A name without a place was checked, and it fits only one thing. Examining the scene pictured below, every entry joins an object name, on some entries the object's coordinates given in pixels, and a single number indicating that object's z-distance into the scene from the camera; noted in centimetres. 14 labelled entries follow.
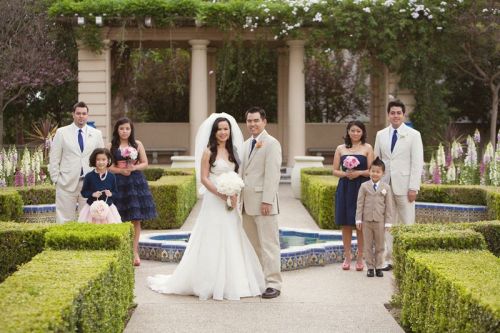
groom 838
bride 836
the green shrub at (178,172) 1876
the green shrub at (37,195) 1423
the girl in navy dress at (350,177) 998
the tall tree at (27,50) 2578
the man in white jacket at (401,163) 1006
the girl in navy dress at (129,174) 1016
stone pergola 2453
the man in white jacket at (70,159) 1049
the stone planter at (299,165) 2000
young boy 973
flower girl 955
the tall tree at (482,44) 2383
